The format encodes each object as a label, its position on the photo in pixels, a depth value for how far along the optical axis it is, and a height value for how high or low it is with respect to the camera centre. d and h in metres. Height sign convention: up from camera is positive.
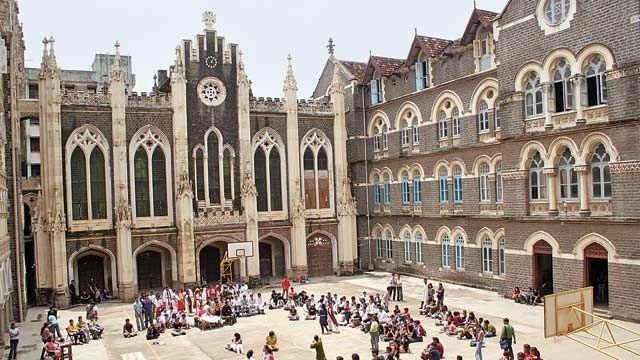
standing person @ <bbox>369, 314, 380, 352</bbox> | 20.05 -5.44
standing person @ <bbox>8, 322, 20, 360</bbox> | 21.31 -5.53
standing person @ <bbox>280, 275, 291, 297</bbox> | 30.86 -5.66
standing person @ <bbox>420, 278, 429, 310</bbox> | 26.78 -5.64
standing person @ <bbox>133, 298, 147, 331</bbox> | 25.72 -5.70
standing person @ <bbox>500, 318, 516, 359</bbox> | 17.88 -5.13
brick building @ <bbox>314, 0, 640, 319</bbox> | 22.84 +0.79
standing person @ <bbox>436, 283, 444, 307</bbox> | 25.86 -5.43
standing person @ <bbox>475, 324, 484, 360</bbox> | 18.36 -5.38
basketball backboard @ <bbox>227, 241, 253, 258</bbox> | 35.69 -4.23
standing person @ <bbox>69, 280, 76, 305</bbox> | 32.88 -5.90
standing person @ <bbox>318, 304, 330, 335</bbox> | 23.41 -5.56
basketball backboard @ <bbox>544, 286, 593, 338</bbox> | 13.66 -3.43
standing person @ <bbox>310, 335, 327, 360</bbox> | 17.34 -5.10
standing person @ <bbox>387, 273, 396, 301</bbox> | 29.66 -5.79
